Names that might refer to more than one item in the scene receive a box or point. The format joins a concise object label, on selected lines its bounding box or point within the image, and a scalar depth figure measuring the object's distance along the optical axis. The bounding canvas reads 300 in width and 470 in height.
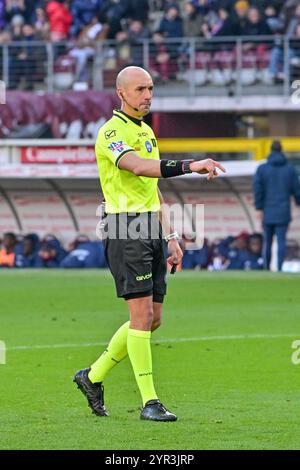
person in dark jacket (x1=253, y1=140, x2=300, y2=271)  23.11
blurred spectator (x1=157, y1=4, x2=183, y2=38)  31.14
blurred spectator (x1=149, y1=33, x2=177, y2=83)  31.03
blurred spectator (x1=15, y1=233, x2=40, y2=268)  26.61
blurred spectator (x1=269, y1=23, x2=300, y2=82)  29.41
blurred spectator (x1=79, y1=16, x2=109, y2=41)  32.50
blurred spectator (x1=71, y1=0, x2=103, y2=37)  33.50
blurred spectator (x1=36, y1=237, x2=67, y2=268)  26.19
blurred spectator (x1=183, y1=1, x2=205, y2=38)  31.36
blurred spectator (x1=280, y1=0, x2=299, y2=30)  30.22
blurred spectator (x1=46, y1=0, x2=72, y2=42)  33.28
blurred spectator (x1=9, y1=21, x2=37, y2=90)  32.00
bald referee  8.71
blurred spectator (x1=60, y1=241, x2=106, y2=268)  25.72
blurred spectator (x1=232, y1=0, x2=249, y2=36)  30.31
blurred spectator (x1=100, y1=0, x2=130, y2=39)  32.34
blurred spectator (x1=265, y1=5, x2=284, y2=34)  30.28
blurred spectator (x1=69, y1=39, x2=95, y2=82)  31.58
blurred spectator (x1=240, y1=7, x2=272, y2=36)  30.03
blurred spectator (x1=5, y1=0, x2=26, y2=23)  34.53
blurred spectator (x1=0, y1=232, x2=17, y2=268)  26.58
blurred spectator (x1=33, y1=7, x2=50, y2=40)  33.09
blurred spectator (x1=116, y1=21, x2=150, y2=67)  31.27
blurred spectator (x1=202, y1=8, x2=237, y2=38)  30.30
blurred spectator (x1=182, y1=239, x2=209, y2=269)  25.50
